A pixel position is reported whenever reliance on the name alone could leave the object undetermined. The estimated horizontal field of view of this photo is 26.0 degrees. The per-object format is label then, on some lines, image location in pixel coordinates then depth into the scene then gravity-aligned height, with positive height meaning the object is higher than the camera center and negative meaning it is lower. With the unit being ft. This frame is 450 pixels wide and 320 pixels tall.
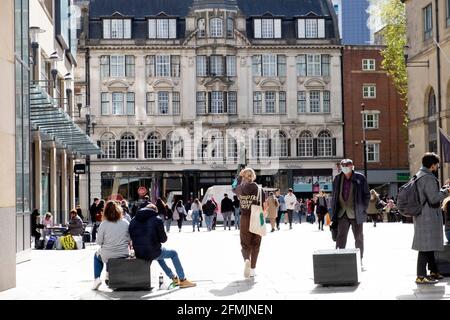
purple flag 102.68 +3.88
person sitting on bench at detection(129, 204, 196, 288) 47.32 -2.52
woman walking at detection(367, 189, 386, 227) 144.52 -3.40
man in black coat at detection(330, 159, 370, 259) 53.01 -1.04
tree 209.46 +31.06
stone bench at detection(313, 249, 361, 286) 45.78 -4.00
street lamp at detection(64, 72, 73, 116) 148.30 +15.01
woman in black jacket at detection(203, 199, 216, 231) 147.79 -3.94
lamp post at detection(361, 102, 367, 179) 223.10 +14.80
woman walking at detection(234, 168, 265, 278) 53.98 -1.77
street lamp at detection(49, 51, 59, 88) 105.54 +14.20
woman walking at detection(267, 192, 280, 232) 126.82 -3.12
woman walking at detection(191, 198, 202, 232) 148.05 -4.16
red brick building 248.32 +17.49
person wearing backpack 44.86 -1.45
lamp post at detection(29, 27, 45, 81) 95.43 +15.39
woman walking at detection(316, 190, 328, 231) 133.49 -3.44
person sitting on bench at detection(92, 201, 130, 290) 48.32 -2.49
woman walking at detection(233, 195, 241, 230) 143.11 -4.05
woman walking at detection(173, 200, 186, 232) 146.94 -4.17
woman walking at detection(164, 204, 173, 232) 133.29 -4.56
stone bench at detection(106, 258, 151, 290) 47.44 -4.22
